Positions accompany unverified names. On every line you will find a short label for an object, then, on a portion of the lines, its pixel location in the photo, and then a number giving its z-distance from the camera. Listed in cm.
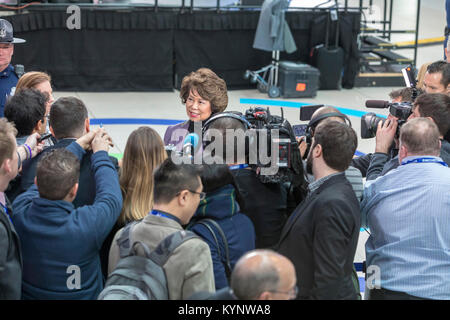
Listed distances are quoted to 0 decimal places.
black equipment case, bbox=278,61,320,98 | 1201
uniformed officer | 611
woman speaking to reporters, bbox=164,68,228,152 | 527
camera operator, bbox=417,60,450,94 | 537
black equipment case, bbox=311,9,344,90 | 1240
